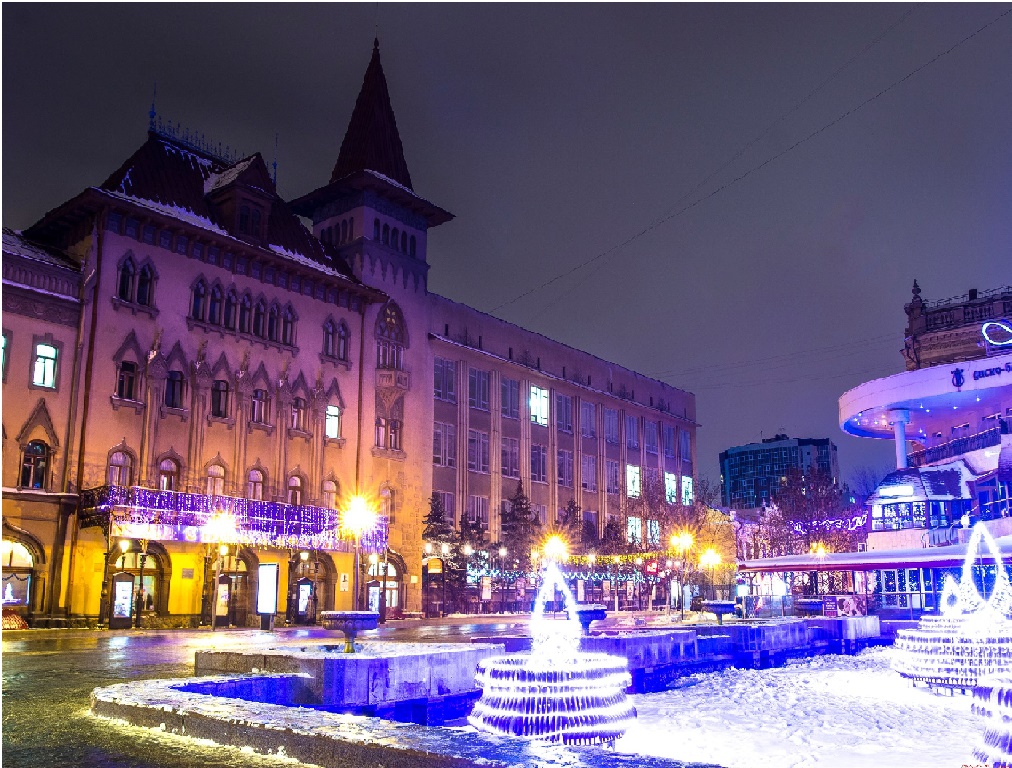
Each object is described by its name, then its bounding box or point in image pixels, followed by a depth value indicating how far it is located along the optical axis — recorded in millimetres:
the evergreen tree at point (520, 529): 56031
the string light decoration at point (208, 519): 33562
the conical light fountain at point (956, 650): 18094
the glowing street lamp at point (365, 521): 43844
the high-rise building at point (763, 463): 181475
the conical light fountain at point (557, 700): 10555
